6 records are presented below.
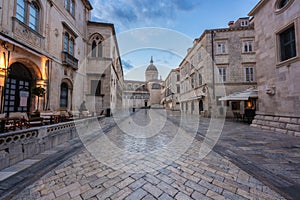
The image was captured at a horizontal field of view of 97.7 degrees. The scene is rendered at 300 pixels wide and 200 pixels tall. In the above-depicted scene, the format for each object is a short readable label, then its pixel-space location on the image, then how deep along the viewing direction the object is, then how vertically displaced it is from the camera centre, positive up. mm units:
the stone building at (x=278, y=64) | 5957 +2149
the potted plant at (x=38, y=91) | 7320 +739
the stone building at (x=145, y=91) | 57312 +6508
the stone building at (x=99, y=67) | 14023 +4025
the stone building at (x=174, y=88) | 33444 +4618
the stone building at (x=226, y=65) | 13992 +4380
